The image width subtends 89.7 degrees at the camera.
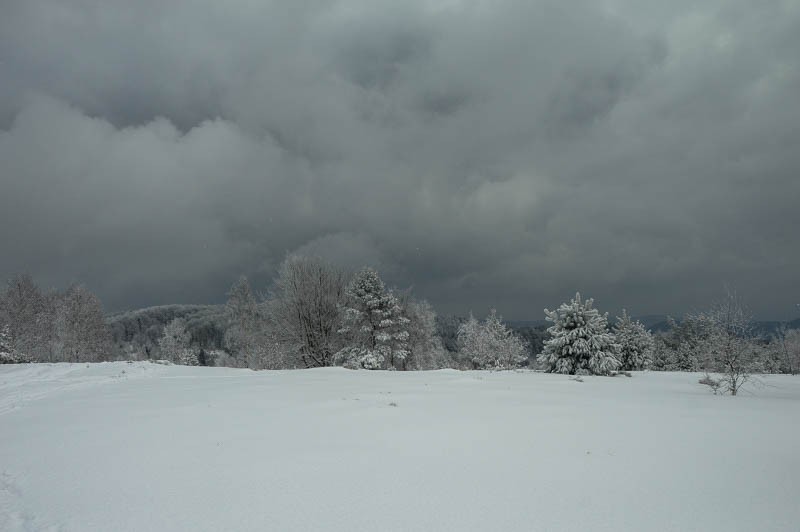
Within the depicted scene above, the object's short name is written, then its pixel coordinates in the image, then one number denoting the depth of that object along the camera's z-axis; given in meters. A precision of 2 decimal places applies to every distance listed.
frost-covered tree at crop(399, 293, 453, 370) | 37.34
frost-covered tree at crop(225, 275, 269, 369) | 39.47
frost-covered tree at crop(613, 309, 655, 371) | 39.28
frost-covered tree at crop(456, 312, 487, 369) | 47.47
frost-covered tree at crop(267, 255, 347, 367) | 30.16
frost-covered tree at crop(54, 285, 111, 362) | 39.00
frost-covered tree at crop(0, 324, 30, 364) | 28.74
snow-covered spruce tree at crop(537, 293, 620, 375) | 21.50
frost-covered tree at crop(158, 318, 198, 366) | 55.44
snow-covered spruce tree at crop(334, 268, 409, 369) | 30.41
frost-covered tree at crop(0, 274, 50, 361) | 36.91
